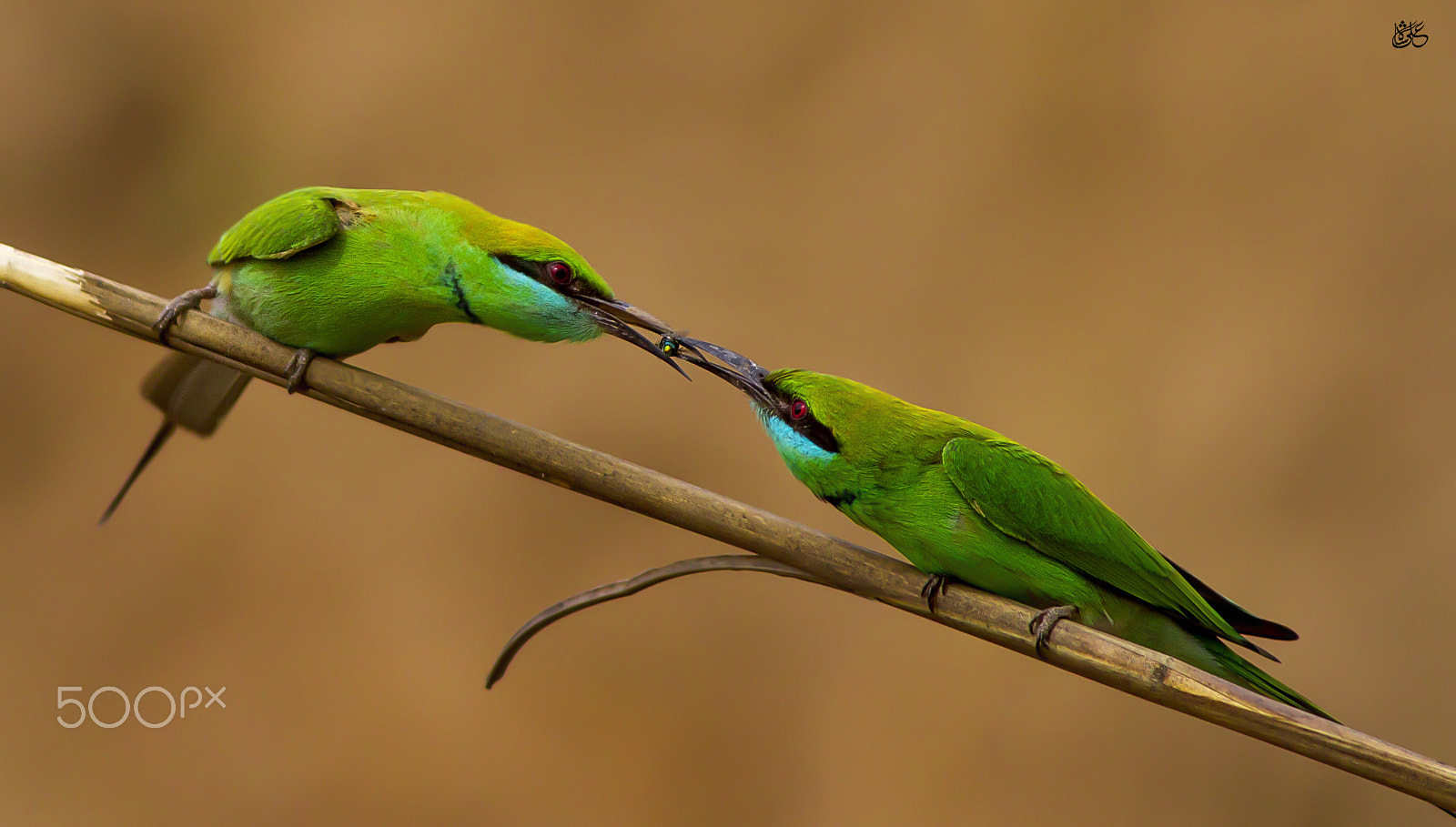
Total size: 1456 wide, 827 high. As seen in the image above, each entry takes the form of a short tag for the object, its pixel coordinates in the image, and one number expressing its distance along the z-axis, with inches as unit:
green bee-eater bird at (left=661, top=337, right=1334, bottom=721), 169.8
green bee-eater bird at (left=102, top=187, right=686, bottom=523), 170.0
